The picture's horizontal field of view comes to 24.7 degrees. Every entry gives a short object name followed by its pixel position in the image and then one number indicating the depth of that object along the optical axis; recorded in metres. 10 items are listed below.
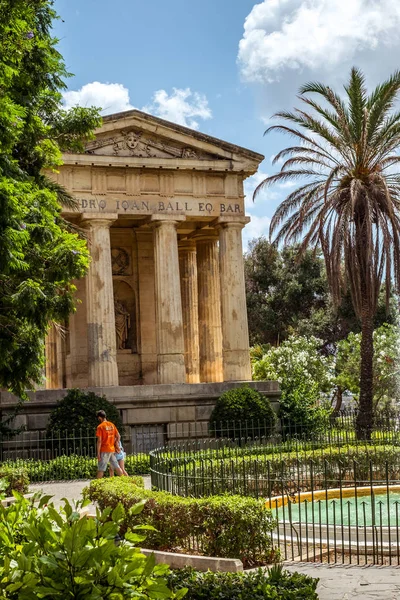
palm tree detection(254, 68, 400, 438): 27.52
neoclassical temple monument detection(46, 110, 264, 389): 30.28
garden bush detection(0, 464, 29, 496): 17.45
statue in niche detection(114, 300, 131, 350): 34.25
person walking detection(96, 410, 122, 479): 19.05
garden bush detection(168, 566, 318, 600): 7.35
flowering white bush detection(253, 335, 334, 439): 32.62
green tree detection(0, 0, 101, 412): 15.27
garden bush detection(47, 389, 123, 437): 25.42
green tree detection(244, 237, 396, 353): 55.34
